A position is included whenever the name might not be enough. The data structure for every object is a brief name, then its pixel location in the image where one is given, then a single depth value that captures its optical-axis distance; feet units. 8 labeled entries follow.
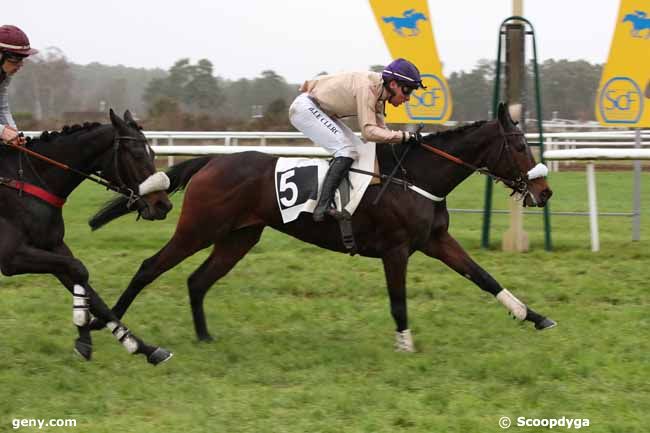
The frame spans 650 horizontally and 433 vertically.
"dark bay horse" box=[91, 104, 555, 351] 37.58
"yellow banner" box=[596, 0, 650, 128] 55.31
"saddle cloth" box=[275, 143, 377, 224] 37.63
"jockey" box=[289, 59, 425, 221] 36.70
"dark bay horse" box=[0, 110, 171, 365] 34.19
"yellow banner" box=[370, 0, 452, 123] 57.82
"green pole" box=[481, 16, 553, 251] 54.80
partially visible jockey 34.83
